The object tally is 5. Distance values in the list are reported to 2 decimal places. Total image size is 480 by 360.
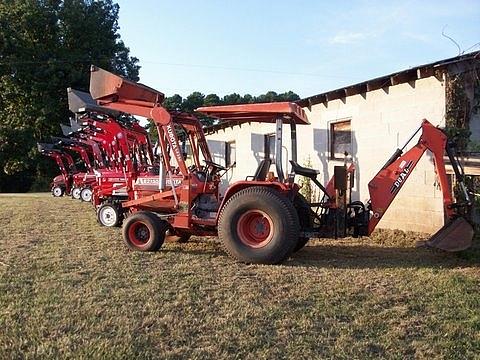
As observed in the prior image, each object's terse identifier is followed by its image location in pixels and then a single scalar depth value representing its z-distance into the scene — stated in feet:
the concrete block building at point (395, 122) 29.78
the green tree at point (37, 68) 104.63
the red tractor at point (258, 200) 23.54
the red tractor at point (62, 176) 77.56
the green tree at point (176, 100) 160.88
